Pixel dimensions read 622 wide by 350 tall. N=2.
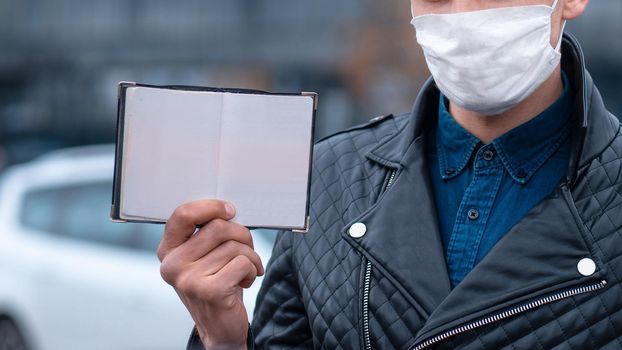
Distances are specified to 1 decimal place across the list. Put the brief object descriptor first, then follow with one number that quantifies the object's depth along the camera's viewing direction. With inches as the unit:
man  128.4
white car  421.0
